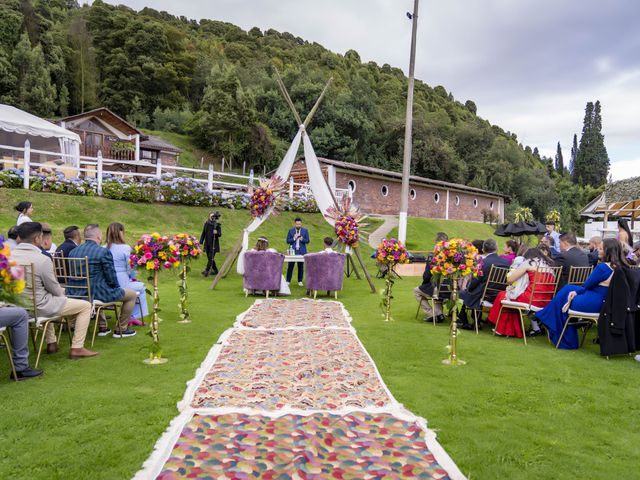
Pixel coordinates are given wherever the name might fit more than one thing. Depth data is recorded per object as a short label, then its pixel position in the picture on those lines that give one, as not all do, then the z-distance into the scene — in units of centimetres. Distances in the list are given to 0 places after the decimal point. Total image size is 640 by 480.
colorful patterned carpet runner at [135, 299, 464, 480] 299
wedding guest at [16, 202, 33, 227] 803
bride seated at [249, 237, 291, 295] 1030
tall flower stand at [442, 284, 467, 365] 546
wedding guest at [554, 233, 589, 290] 727
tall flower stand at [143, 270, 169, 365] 530
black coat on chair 564
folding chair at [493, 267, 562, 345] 678
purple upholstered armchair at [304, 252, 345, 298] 1048
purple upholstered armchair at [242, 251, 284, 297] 1024
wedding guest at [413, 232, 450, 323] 794
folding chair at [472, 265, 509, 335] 721
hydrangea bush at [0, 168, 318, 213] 1428
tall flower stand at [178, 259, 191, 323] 739
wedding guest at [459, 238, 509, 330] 727
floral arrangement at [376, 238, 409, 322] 846
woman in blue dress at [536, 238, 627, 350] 577
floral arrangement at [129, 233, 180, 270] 567
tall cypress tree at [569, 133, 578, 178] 9302
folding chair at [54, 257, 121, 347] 582
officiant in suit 1207
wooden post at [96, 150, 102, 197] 1541
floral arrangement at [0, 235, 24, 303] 353
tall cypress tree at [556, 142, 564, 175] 8961
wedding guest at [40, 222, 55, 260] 630
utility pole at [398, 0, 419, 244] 1495
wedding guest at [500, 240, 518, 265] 827
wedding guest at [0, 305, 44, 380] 430
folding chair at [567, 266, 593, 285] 709
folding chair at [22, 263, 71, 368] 476
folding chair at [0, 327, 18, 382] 438
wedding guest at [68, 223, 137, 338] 595
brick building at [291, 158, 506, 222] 2755
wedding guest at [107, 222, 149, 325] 671
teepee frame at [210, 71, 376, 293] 1143
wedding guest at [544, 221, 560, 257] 1106
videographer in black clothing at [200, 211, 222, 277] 1280
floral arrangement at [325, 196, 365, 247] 1124
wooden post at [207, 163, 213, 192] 1786
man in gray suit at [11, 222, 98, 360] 483
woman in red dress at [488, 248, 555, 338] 685
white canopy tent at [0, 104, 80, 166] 1675
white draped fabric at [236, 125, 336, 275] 1186
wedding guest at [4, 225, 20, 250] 605
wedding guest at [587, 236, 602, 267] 837
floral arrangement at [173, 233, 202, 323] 648
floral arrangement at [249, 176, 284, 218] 1150
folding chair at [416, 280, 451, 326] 770
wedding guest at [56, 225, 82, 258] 657
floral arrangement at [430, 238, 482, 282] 588
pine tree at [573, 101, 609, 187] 6338
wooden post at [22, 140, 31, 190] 1394
